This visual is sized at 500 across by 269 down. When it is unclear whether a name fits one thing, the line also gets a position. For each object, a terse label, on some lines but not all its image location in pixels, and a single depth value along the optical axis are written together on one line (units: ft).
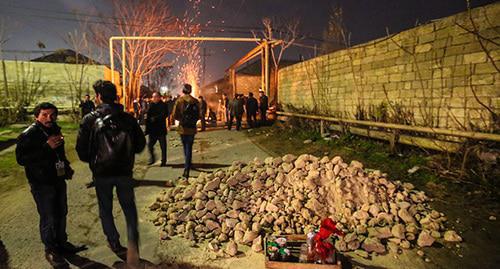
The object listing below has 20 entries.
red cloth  8.46
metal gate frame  47.06
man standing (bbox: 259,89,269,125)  45.16
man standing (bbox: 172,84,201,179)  18.78
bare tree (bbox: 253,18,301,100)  84.53
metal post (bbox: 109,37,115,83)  49.17
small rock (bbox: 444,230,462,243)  10.73
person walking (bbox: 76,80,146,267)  8.74
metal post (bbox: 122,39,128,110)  49.26
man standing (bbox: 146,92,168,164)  21.52
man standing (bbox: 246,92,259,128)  42.99
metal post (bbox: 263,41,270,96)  47.26
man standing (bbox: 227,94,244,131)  42.08
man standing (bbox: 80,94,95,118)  36.35
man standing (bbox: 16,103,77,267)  9.17
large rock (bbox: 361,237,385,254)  10.25
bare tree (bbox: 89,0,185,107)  71.10
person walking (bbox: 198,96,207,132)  41.66
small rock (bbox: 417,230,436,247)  10.46
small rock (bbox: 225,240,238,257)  10.37
